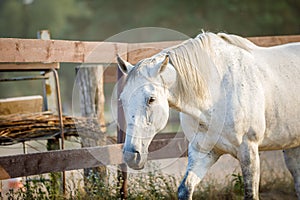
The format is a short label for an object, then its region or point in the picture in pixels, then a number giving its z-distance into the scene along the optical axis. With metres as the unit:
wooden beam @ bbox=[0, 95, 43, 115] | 11.03
